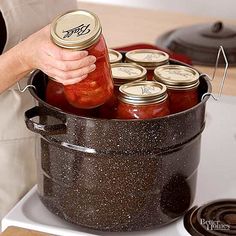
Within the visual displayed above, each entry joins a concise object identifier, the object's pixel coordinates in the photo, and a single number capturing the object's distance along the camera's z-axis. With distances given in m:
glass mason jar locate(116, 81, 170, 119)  1.80
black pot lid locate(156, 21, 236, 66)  2.82
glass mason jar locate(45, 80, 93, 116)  1.85
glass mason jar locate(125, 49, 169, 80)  1.99
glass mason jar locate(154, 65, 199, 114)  1.89
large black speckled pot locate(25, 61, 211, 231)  1.78
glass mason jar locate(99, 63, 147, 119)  1.85
